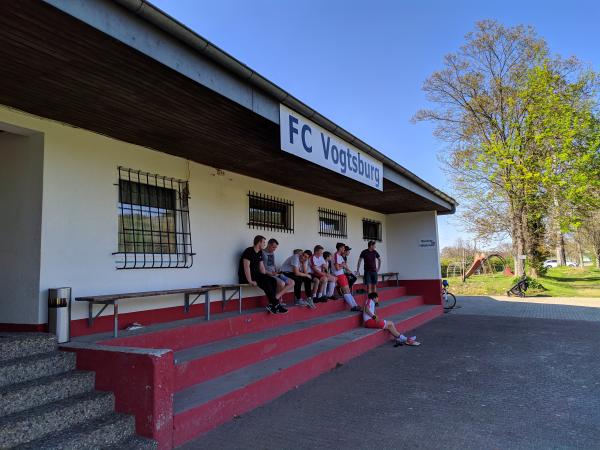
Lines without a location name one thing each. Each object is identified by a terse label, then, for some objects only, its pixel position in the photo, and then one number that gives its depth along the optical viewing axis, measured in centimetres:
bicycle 1303
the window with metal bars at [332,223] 1021
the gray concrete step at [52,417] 291
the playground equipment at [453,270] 2880
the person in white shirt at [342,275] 906
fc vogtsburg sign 494
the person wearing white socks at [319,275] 857
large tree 1922
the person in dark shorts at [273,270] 719
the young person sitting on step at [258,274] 682
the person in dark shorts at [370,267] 1025
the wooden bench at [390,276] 1265
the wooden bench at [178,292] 457
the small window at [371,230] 1243
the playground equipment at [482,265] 2730
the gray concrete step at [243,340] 483
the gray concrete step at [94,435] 296
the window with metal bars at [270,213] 784
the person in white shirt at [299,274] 795
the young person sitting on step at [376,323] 786
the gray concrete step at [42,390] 317
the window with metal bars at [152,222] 549
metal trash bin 422
